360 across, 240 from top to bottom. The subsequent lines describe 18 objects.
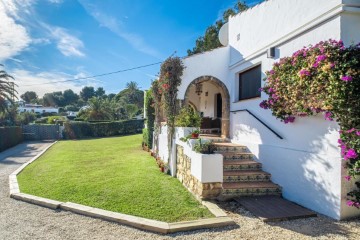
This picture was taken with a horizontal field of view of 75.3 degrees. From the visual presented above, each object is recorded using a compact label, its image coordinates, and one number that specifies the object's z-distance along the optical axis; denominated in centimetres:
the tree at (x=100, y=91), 10800
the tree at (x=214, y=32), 1972
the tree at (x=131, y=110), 4632
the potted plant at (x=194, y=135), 769
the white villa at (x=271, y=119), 543
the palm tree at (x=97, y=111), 3672
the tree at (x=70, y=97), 10381
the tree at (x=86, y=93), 10962
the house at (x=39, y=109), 7544
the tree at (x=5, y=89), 2758
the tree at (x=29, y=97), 10512
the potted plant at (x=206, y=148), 634
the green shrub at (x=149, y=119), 1474
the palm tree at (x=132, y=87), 6827
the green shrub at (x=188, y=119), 862
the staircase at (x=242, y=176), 658
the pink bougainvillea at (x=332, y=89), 469
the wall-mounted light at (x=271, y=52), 764
